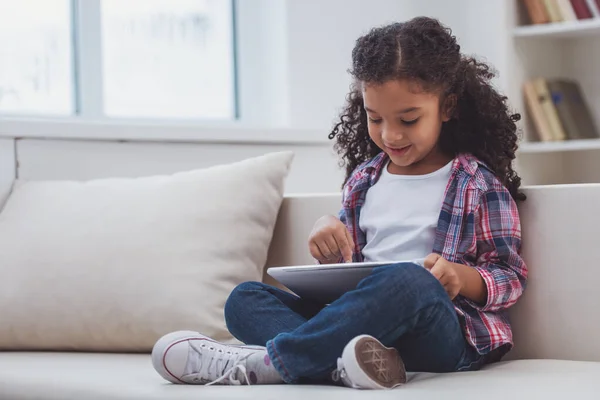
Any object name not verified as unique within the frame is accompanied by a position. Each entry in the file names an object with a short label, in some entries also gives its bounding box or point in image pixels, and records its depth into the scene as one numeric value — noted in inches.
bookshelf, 177.5
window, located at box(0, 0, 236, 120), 158.1
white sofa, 79.5
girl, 78.0
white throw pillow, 104.6
